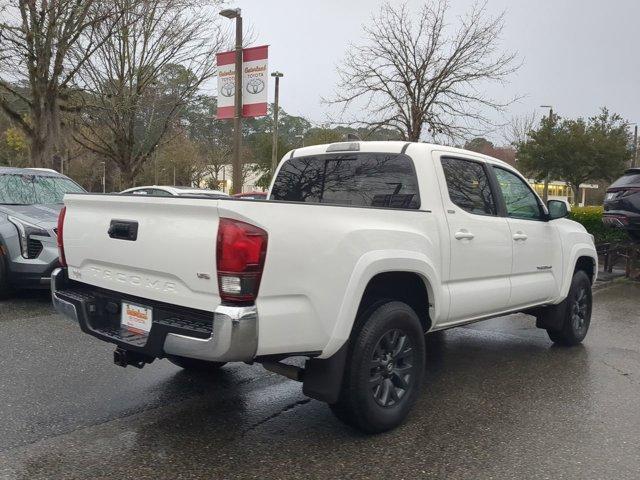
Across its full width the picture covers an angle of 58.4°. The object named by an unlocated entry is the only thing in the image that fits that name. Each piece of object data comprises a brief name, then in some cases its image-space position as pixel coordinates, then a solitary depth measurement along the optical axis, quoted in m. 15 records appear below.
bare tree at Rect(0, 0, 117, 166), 13.26
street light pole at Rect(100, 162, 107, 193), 51.48
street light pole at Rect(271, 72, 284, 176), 27.41
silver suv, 6.92
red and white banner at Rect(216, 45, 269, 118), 12.34
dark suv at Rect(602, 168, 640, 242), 10.15
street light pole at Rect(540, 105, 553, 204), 27.27
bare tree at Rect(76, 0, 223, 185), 17.75
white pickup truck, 2.90
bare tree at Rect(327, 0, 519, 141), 16.27
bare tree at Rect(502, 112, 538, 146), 41.00
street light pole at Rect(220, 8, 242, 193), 12.49
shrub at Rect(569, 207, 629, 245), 11.91
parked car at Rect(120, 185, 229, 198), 11.93
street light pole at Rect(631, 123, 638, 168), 30.98
